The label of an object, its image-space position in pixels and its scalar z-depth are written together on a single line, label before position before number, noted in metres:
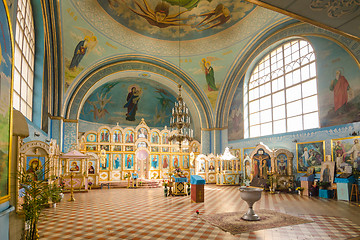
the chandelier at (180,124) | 13.06
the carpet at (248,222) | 6.72
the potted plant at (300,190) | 13.31
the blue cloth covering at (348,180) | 11.20
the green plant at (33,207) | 5.20
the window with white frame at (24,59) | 9.59
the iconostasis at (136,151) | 20.62
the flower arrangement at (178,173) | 13.55
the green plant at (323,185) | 12.27
